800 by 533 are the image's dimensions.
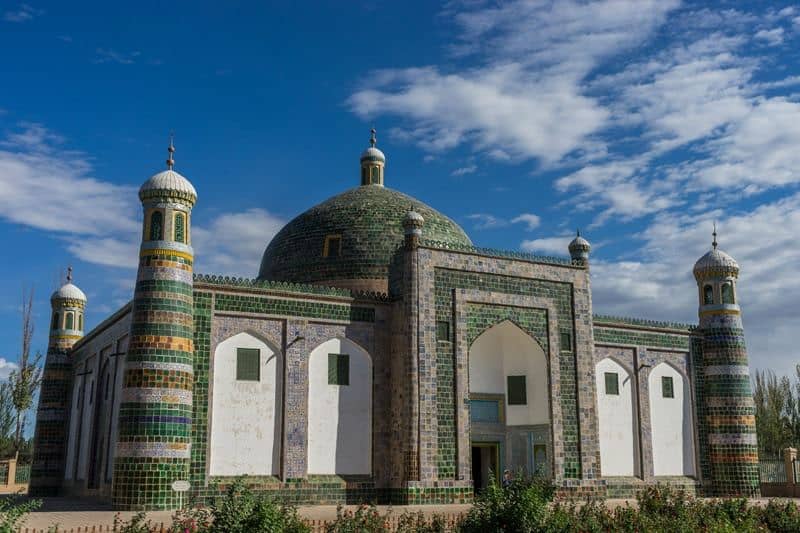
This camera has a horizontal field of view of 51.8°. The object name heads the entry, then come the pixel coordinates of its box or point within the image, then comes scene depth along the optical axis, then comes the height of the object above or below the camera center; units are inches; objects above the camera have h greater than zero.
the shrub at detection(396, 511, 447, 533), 506.1 -40.8
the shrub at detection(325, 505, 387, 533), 479.8 -37.6
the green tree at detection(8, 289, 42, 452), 1630.2 +136.9
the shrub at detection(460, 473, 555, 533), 480.7 -27.9
